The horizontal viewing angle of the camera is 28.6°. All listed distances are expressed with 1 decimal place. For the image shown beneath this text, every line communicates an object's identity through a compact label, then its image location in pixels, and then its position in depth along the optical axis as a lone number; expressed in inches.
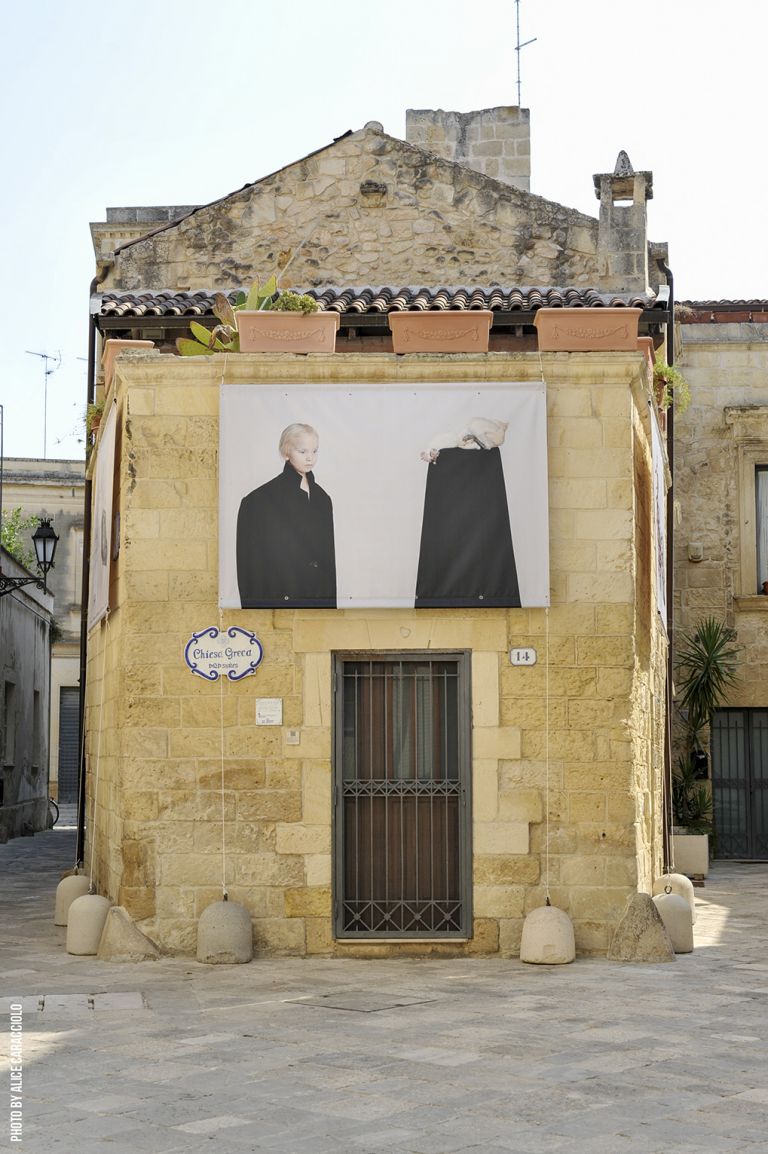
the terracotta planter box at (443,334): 430.3
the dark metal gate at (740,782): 818.2
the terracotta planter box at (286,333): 430.0
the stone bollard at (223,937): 399.2
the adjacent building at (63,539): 1428.4
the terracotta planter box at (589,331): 428.8
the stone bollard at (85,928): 422.6
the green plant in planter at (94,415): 543.8
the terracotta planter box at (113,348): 450.9
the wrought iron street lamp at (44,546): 831.7
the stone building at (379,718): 414.0
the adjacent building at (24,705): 940.0
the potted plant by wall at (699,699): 761.6
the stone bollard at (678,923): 423.2
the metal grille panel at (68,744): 1398.9
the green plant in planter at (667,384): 505.0
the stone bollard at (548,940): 397.7
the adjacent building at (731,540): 819.4
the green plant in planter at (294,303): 448.1
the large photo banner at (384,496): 420.2
